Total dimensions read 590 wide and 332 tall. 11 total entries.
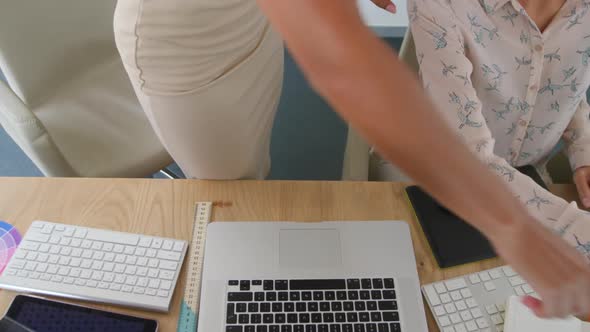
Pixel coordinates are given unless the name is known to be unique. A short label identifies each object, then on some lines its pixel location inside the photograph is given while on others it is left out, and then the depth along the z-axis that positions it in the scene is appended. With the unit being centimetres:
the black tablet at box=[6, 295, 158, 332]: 68
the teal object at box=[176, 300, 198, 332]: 69
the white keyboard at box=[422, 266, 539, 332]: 71
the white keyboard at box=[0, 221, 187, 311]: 71
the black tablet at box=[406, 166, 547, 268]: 78
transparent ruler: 70
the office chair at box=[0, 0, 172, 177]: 107
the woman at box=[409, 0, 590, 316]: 85
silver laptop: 69
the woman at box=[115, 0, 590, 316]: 37
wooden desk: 81
